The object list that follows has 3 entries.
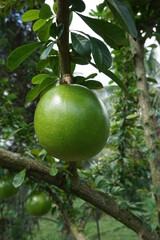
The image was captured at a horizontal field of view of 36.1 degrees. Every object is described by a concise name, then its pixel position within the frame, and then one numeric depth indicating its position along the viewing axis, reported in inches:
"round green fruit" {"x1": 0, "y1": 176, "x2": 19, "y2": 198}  39.1
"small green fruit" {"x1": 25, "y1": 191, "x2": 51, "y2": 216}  41.2
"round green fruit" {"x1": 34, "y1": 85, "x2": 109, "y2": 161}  14.5
